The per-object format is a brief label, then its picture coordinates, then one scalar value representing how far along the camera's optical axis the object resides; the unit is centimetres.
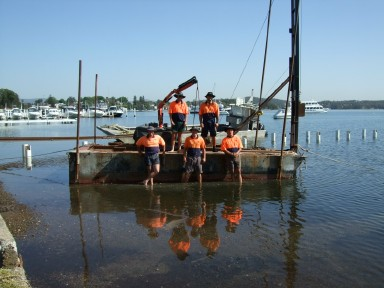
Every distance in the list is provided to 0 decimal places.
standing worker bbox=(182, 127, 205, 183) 1255
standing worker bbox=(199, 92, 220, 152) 1367
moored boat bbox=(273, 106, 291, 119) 8913
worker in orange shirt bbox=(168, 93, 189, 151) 1348
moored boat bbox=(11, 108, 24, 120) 7418
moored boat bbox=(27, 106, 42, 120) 7844
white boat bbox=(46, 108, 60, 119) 8112
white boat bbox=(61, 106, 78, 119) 8912
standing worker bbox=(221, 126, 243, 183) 1299
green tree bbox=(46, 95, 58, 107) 16105
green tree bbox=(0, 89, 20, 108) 11006
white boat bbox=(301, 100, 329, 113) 13012
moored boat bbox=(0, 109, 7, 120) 6824
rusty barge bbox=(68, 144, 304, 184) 1291
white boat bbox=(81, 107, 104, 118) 9560
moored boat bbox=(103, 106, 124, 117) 9732
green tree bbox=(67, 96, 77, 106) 16800
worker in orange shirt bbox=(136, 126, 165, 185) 1236
